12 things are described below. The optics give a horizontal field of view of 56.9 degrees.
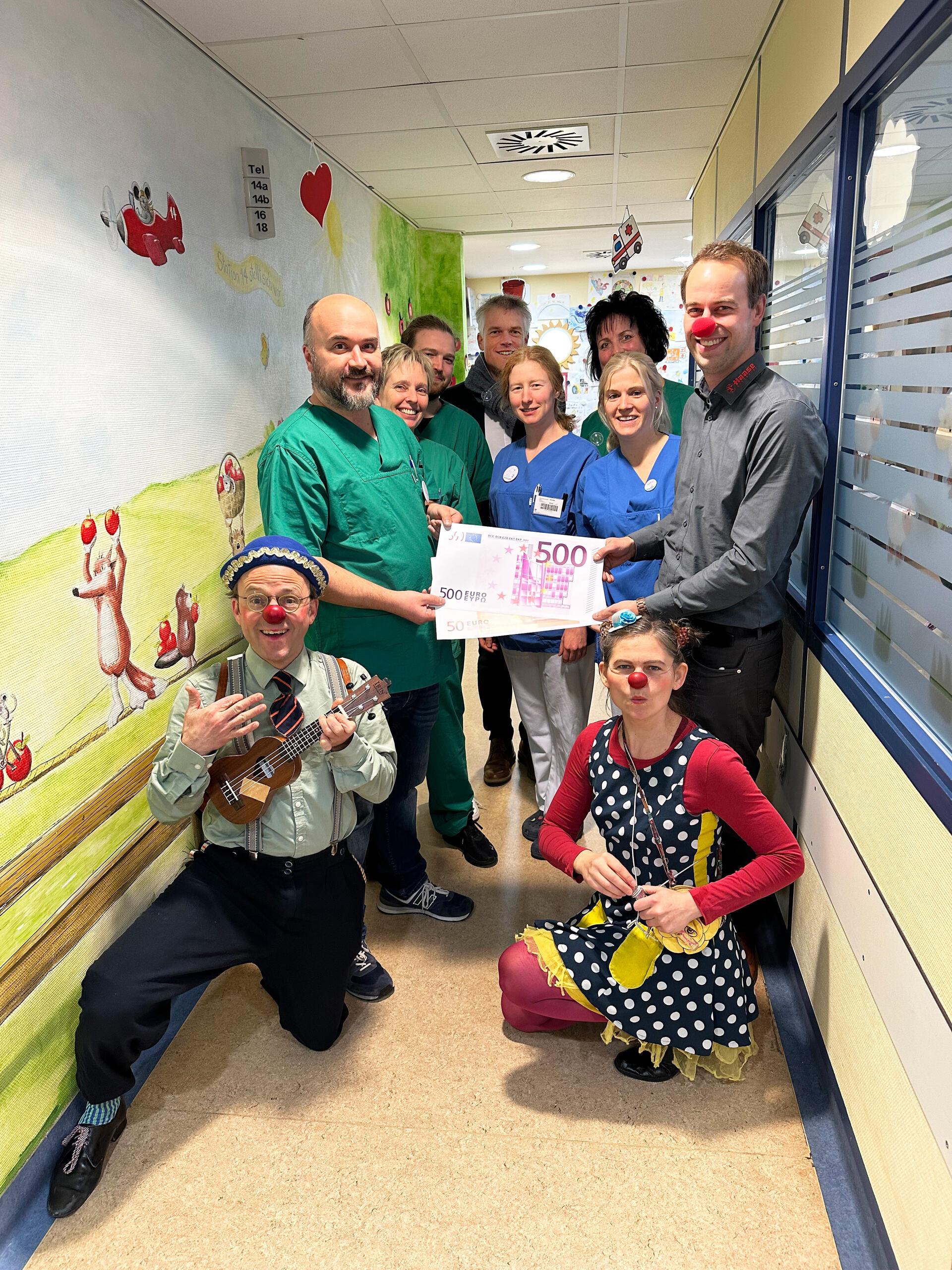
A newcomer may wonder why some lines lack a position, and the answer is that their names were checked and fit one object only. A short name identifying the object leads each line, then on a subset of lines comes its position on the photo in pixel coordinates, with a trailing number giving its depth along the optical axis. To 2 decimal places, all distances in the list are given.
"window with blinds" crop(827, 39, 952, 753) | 1.47
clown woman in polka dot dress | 1.87
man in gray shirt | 1.90
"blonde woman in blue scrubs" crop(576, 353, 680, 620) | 2.49
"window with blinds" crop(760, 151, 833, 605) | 2.33
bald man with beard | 2.22
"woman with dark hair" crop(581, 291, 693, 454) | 3.06
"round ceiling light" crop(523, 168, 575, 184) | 4.47
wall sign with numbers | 3.01
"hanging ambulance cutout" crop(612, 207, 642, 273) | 4.26
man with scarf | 3.27
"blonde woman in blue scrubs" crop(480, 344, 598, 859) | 2.64
